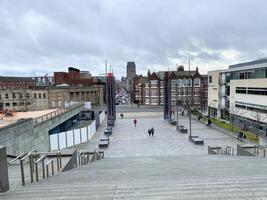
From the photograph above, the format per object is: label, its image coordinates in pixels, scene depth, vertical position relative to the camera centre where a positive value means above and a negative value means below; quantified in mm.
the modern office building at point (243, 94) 32897 -1161
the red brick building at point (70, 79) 93644 +4142
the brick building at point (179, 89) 74500 -312
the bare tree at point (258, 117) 31484 -3862
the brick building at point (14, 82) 118000 +4404
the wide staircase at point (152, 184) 4551 -1968
